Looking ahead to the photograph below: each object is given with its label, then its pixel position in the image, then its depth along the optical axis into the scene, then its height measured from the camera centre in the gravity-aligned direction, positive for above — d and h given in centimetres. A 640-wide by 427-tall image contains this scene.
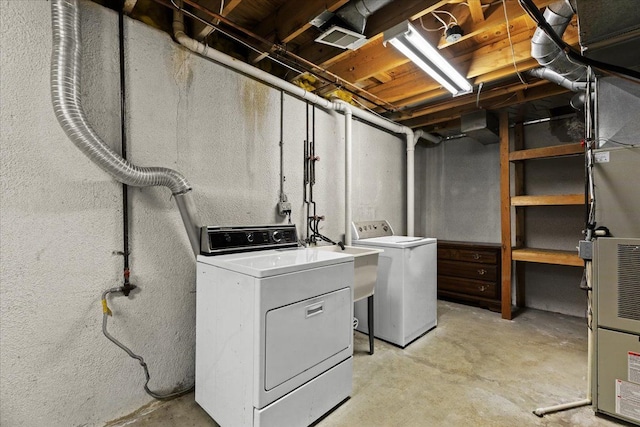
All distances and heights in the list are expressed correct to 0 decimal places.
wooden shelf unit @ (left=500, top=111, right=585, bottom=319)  295 +10
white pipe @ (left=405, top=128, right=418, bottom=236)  396 +45
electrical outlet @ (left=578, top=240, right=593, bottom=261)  180 -21
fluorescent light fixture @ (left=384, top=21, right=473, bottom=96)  188 +117
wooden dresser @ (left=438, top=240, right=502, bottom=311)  353 -72
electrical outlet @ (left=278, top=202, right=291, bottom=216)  253 +7
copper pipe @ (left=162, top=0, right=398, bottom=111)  173 +125
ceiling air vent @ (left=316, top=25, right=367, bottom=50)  192 +122
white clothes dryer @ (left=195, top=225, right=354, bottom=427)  142 -63
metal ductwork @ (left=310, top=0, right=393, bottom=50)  179 +126
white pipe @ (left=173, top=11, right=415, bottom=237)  192 +112
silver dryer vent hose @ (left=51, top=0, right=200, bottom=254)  143 +62
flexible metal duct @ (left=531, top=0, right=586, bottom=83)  167 +113
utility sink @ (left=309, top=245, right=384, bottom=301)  220 -42
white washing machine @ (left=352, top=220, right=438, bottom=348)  262 -70
